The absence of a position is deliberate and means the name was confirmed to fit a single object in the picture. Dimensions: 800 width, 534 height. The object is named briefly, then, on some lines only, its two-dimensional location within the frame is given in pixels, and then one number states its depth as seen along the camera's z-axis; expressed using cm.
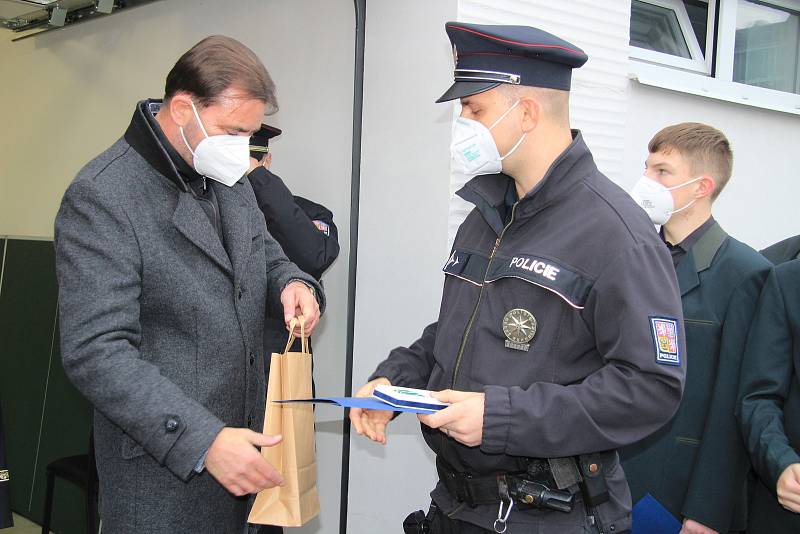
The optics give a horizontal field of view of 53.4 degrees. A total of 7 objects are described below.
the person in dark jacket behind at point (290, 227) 319
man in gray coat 167
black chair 335
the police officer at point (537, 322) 152
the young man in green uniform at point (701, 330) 225
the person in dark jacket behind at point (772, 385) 210
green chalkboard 446
